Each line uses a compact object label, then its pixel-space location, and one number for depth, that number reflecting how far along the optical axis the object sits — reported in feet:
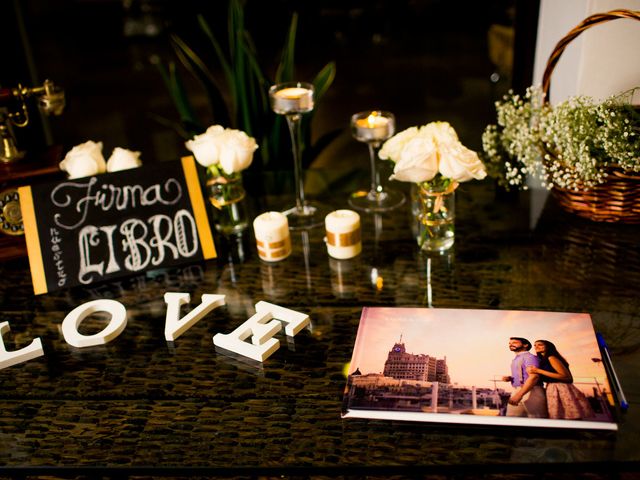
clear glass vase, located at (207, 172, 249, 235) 4.11
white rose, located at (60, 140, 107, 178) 3.99
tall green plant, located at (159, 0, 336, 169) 5.73
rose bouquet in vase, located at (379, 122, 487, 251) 3.50
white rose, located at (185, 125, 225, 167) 3.90
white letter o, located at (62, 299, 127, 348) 3.39
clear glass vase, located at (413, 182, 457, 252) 3.72
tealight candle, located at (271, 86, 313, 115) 4.00
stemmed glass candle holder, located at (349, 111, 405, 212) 4.11
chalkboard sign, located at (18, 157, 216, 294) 3.85
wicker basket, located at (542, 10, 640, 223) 3.66
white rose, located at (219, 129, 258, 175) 3.90
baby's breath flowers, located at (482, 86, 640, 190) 3.56
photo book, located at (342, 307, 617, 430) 2.68
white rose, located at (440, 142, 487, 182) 3.49
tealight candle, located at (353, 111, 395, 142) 4.09
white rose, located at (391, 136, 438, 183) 3.48
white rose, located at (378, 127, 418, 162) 3.77
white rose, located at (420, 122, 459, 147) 3.56
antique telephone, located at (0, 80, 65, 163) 4.05
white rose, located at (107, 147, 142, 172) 4.08
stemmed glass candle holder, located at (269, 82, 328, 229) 4.02
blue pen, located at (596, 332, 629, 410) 2.68
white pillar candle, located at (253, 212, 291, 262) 3.87
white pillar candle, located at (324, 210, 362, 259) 3.84
